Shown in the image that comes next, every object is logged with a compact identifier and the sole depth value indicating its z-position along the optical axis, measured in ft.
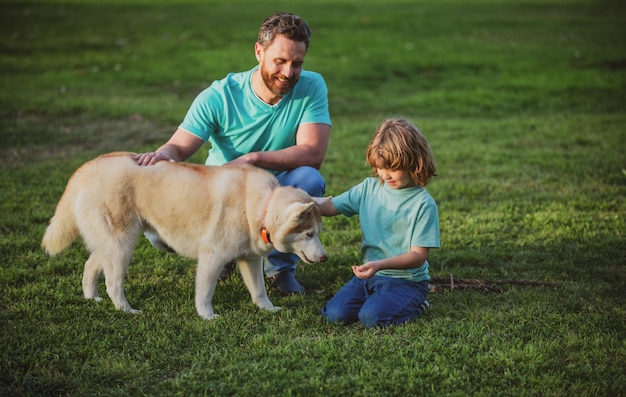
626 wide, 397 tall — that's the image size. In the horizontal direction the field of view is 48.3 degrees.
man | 17.53
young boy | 15.48
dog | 15.58
